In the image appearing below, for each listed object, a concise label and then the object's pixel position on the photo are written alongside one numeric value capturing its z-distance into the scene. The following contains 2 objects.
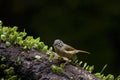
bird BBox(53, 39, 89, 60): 4.52
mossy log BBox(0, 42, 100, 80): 4.39
